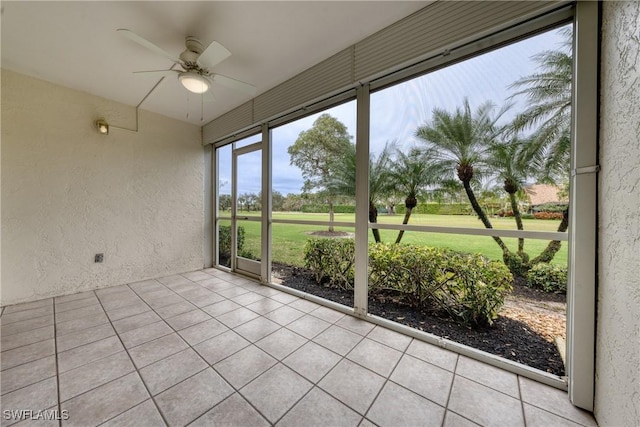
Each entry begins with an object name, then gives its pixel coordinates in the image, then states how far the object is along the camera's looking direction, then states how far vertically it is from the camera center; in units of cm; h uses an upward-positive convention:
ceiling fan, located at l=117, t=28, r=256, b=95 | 190 +133
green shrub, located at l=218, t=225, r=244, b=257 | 429 -57
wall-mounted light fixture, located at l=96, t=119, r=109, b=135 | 311 +119
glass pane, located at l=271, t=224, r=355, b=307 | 304 -78
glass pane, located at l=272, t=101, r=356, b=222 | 268 +63
